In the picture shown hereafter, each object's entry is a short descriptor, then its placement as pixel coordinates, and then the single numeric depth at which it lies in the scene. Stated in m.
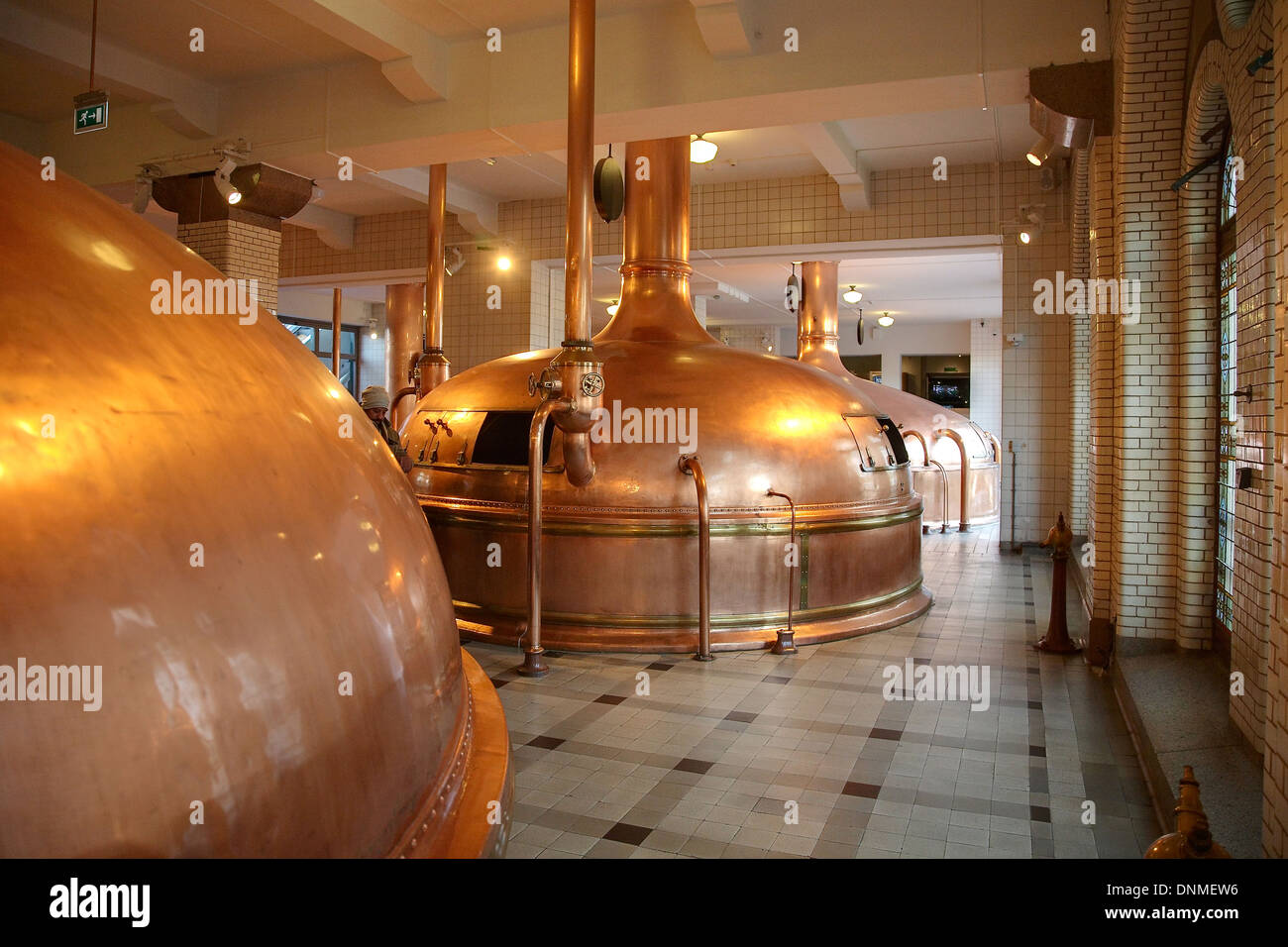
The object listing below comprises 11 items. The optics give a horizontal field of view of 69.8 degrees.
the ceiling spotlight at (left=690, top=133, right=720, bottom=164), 8.52
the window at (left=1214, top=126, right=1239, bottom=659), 4.44
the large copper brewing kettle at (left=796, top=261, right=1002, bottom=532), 13.05
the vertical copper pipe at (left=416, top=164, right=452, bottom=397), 9.21
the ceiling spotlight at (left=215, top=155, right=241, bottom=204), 8.66
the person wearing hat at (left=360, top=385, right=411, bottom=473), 5.79
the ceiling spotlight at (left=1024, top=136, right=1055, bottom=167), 7.00
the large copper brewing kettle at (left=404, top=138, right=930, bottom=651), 6.00
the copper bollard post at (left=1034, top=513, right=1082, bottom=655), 5.84
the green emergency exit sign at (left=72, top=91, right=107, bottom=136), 5.96
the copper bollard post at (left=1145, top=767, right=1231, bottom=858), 1.75
